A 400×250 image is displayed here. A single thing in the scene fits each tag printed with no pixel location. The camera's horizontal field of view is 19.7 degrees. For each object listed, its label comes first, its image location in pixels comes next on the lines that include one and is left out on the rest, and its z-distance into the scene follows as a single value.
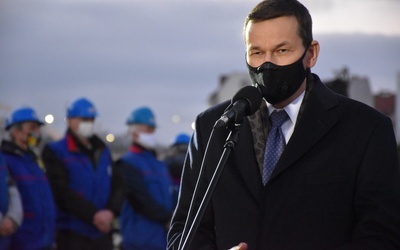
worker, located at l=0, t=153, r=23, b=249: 10.14
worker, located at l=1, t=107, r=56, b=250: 10.79
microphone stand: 3.85
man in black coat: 4.38
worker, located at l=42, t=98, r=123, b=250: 11.48
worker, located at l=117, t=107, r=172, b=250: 12.39
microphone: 4.05
